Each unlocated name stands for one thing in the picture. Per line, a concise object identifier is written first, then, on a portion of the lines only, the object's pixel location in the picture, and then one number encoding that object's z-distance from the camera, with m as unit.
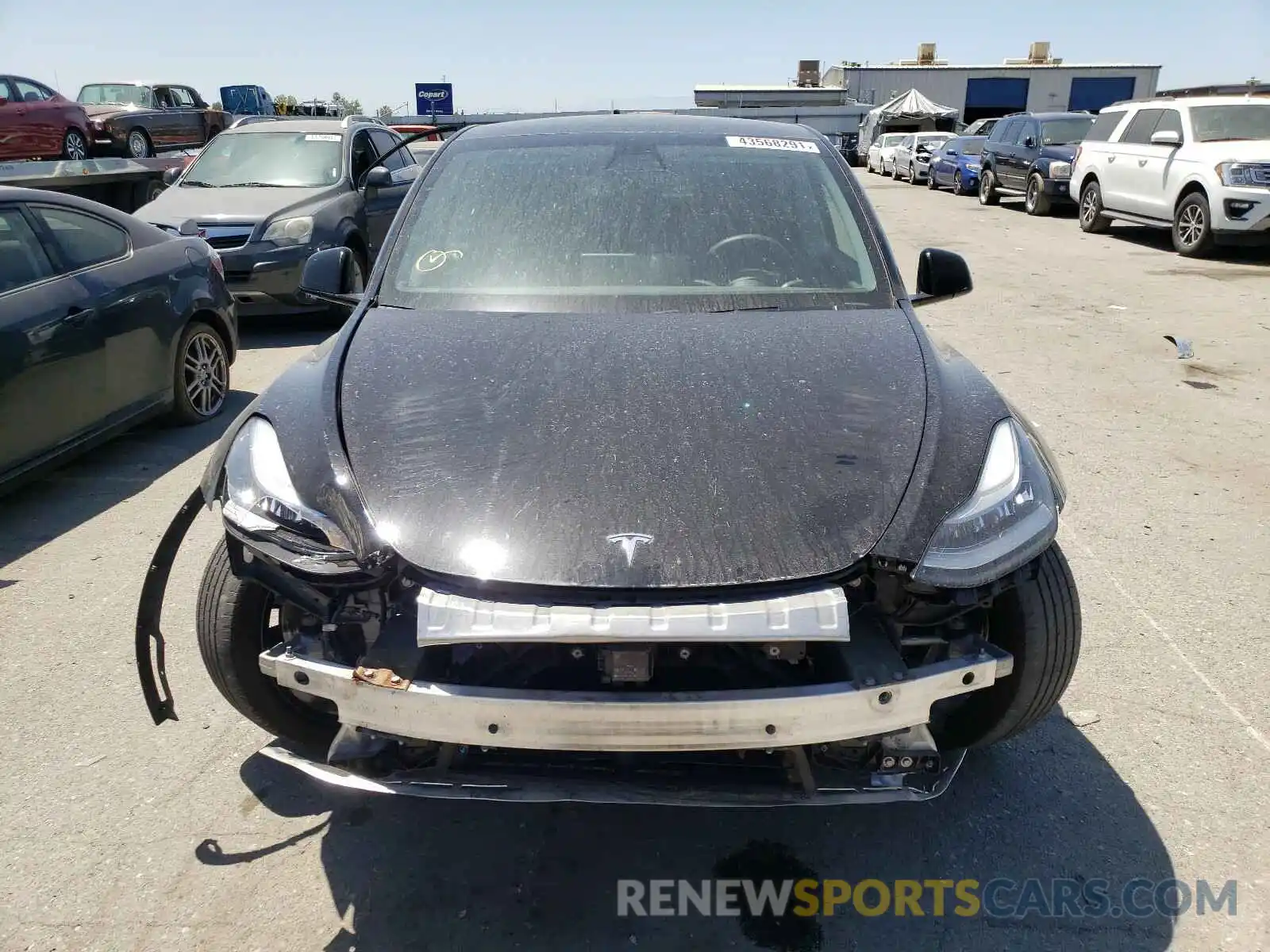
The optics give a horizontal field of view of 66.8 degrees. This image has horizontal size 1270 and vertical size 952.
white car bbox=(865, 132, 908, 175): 31.00
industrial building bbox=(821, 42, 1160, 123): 53.75
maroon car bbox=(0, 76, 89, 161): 16.11
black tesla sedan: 1.95
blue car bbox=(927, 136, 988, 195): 22.36
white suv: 11.38
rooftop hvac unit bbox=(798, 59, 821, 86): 57.62
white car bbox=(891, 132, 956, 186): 27.05
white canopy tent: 38.66
